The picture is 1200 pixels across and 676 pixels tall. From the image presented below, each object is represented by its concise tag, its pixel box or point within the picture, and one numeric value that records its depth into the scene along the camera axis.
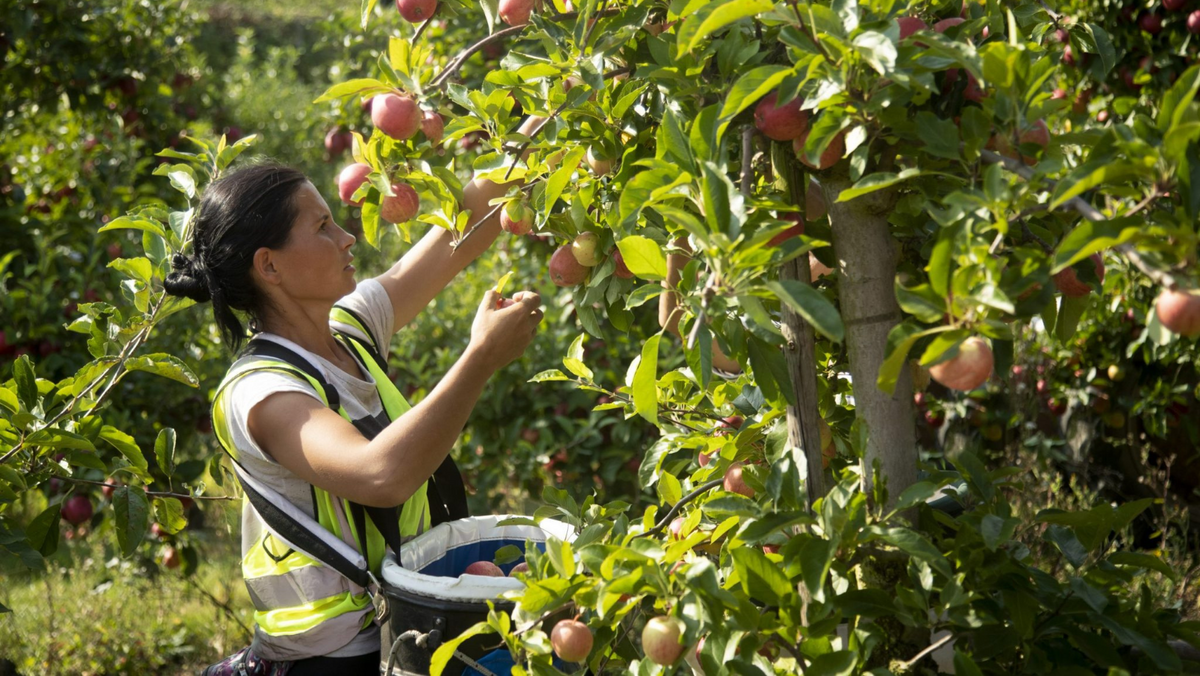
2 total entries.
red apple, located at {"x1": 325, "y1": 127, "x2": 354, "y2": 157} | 4.15
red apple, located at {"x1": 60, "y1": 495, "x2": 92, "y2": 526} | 3.37
